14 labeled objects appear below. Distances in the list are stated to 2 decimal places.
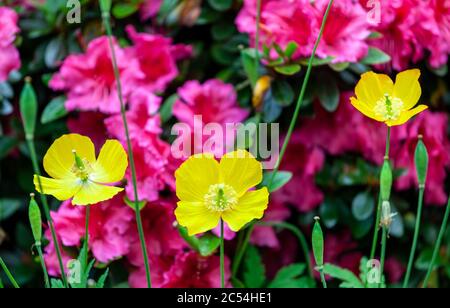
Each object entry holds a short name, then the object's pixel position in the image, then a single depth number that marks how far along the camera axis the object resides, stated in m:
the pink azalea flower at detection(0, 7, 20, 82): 1.24
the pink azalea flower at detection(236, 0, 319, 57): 1.15
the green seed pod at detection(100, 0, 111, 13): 0.82
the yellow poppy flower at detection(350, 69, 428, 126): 0.84
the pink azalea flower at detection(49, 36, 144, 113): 1.23
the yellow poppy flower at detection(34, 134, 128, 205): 0.82
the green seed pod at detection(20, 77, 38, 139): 0.84
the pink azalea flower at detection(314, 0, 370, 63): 1.15
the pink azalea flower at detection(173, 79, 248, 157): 1.23
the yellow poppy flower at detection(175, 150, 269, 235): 0.81
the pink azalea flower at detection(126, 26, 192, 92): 1.28
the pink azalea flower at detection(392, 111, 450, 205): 1.26
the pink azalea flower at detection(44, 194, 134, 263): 1.07
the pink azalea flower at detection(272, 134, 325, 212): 1.28
